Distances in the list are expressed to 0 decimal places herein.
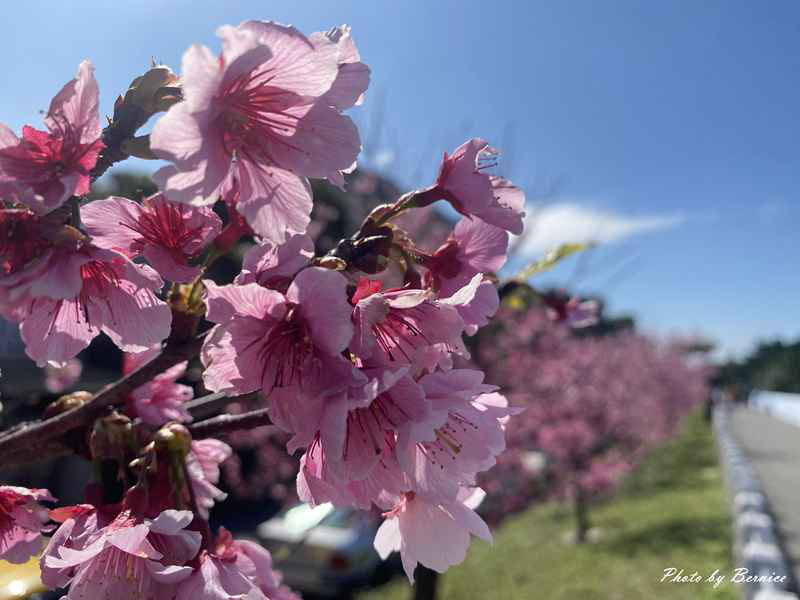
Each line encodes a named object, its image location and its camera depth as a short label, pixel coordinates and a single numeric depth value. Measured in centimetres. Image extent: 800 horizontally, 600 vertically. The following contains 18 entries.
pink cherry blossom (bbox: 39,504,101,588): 11
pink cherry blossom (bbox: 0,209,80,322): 10
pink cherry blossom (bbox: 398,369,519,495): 11
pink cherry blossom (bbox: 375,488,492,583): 14
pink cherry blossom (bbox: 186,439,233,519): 15
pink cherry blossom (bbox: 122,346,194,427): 16
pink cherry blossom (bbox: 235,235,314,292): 11
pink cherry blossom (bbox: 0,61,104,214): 10
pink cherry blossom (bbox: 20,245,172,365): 12
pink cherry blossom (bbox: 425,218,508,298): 13
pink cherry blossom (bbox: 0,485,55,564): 13
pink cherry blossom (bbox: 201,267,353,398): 10
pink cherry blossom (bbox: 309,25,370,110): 11
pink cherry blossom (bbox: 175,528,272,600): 11
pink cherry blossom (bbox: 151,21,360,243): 10
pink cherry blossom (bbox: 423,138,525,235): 13
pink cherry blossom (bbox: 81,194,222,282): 12
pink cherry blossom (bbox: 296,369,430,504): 10
